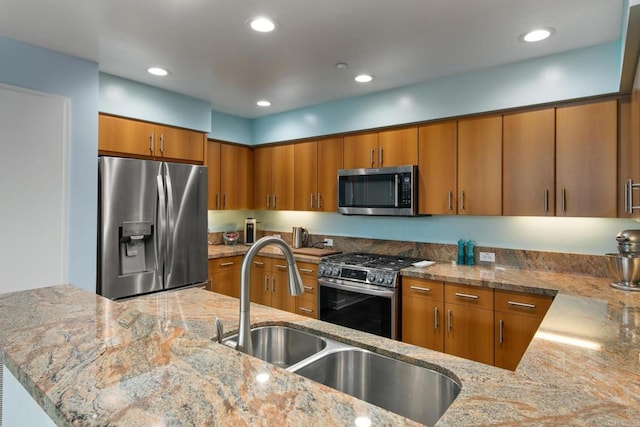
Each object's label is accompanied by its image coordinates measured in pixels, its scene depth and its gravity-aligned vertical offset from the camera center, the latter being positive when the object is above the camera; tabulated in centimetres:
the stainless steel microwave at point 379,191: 319 +23
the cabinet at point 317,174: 382 +46
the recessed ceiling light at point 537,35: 219 +113
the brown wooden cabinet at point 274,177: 423 +45
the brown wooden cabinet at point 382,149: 327 +64
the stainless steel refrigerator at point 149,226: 285 -10
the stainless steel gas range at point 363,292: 292 -65
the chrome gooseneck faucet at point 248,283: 117 -22
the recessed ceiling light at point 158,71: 285 +114
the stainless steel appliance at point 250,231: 459 -21
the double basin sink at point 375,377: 113 -55
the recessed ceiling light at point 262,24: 209 +112
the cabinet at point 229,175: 416 +47
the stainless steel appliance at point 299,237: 420 -25
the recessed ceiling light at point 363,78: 299 +115
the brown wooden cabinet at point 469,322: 256 -77
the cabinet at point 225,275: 380 -65
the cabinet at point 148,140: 299 +66
